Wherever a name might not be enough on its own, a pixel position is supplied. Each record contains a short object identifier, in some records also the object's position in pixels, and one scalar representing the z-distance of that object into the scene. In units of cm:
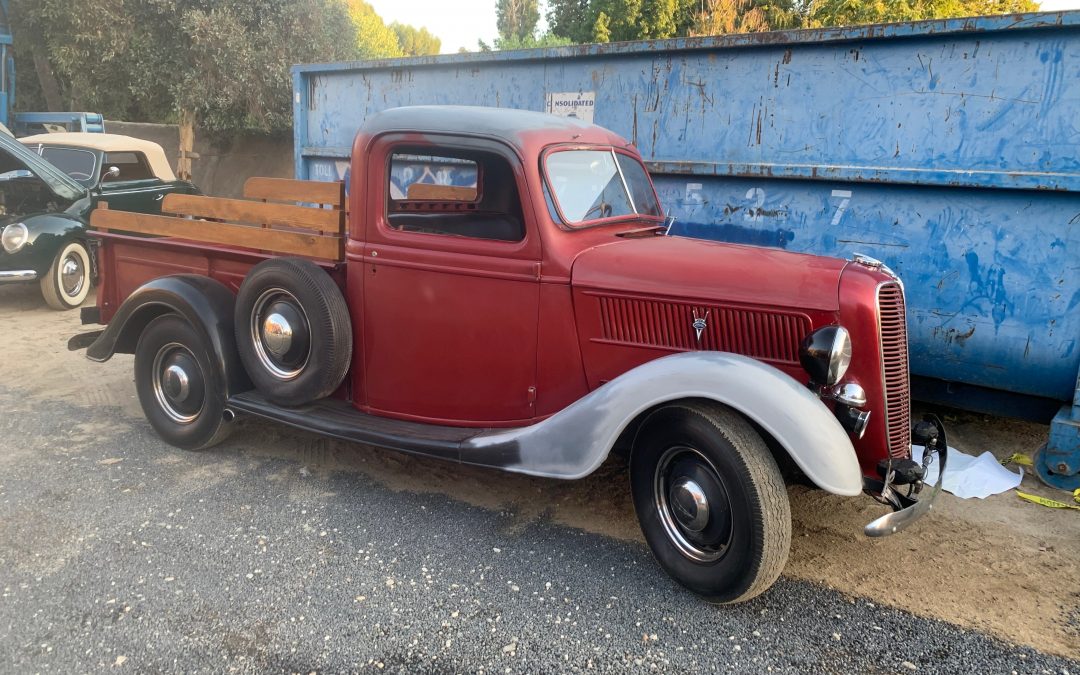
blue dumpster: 369
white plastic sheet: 359
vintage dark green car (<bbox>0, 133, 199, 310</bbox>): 684
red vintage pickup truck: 250
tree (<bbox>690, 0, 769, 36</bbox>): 1892
